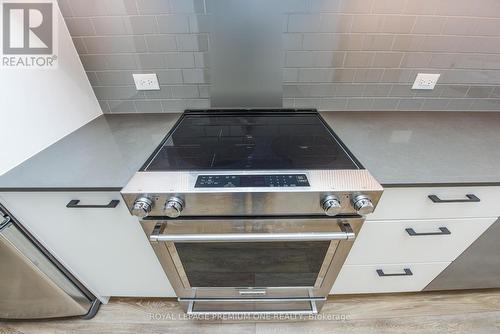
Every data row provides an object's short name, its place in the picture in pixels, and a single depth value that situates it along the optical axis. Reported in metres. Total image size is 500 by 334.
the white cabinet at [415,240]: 0.78
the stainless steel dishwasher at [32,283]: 0.72
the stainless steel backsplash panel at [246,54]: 0.90
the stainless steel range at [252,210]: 0.59
